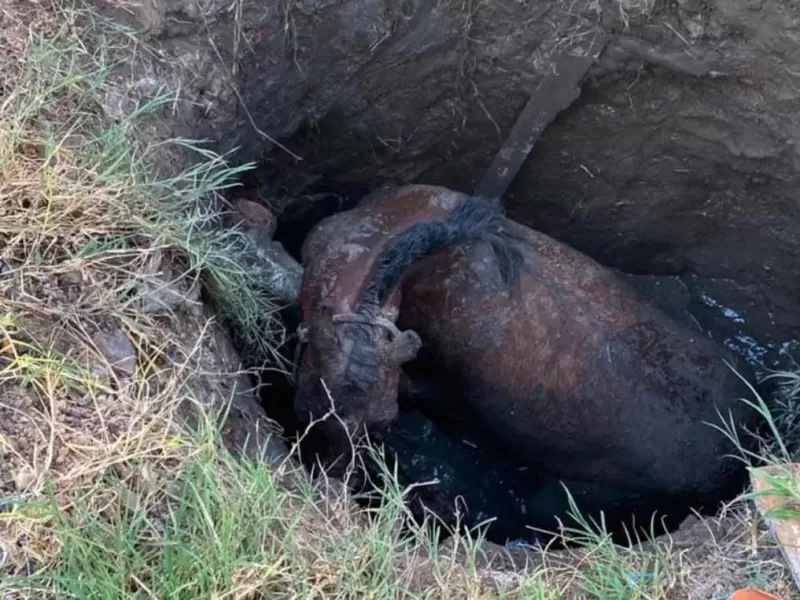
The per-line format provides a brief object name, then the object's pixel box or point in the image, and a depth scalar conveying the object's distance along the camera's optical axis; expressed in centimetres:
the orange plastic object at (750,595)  184
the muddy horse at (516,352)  264
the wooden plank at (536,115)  316
